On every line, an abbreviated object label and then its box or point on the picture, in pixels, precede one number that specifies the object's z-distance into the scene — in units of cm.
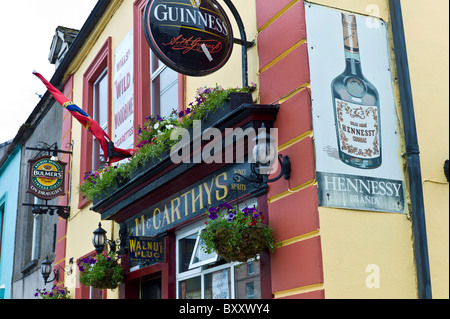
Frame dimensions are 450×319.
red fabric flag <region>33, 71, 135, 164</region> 829
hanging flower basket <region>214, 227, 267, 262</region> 547
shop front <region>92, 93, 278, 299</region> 601
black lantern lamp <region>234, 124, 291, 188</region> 526
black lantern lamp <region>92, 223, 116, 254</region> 876
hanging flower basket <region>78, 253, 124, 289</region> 851
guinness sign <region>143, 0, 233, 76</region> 599
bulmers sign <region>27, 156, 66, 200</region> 1120
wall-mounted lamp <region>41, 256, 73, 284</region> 1102
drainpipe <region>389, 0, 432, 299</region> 534
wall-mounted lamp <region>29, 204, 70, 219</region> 1141
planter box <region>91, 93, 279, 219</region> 581
